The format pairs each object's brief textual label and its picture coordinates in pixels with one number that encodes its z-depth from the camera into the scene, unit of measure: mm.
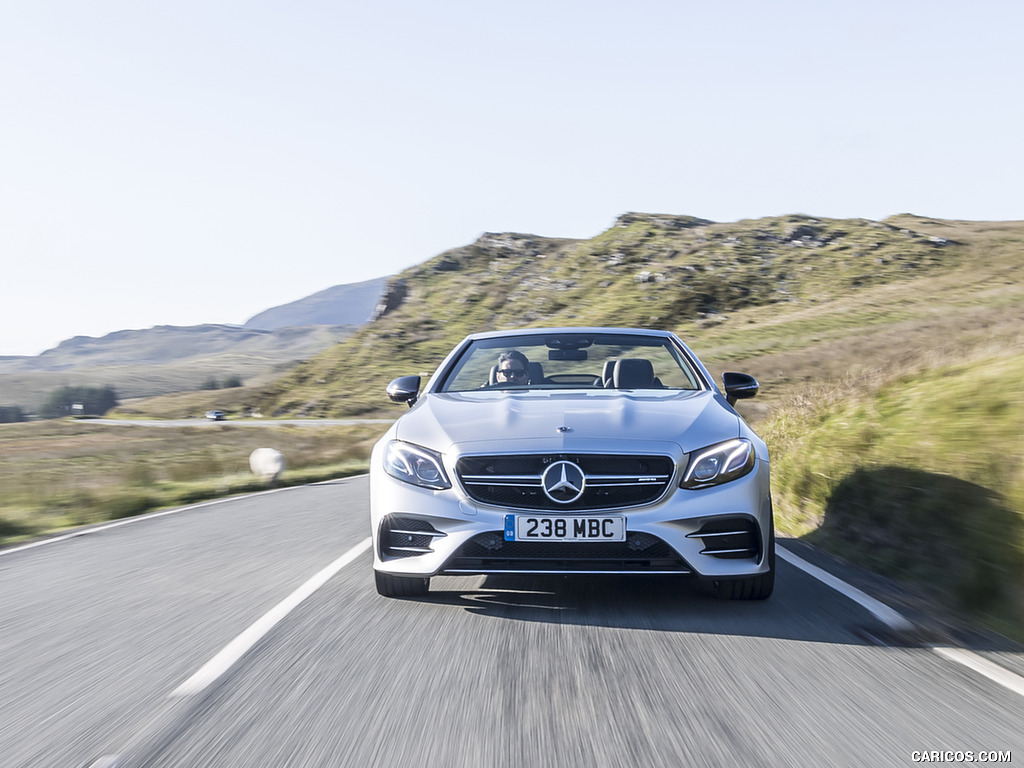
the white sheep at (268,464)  16453
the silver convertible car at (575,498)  4590
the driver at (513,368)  6648
